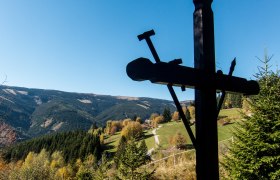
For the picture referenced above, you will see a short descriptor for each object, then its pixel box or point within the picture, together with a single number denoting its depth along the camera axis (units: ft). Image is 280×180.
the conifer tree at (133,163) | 47.62
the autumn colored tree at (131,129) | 265.62
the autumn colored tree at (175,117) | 302.20
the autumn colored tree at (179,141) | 173.11
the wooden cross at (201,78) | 7.71
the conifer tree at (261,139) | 23.51
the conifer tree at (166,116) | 307.82
